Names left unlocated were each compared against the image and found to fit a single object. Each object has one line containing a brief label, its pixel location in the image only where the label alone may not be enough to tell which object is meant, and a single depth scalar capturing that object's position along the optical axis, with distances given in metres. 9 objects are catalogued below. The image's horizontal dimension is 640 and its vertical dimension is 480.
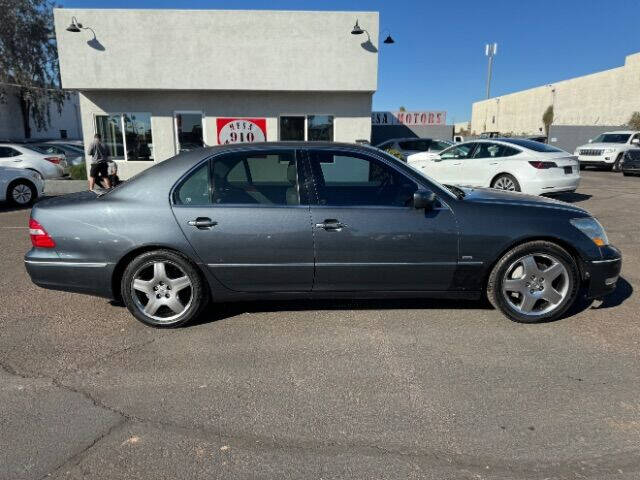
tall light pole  41.62
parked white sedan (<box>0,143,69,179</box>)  12.78
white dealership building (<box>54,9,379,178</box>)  12.67
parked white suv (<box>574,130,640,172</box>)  18.87
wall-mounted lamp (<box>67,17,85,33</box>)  12.17
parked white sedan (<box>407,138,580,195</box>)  9.09
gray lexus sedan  3.50
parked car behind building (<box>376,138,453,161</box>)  17.33
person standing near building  10.82
